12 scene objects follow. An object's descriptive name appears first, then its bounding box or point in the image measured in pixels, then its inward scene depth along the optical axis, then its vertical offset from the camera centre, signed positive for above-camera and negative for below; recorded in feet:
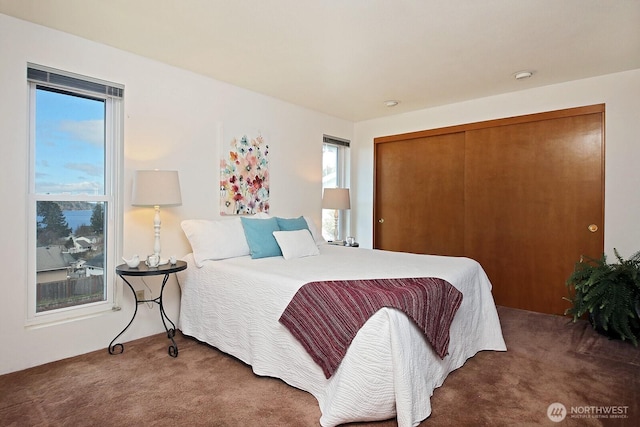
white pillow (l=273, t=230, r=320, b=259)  10.15 -0.90
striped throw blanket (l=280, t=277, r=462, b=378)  6.11 -1.73
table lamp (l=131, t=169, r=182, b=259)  8.72 +0.57
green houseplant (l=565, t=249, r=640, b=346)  9.21 -2.15
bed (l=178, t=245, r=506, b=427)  5.82 -2.38
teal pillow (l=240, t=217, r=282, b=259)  10.04 -0.72
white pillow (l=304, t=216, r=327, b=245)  12.61 -0.72
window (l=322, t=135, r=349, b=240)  16.10 +1.92
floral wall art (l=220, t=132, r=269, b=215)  11.53 +1.27
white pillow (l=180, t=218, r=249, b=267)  9.62 -0.74
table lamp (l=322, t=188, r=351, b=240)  14.57 +0.57
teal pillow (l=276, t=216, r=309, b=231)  11.35 -0.36
